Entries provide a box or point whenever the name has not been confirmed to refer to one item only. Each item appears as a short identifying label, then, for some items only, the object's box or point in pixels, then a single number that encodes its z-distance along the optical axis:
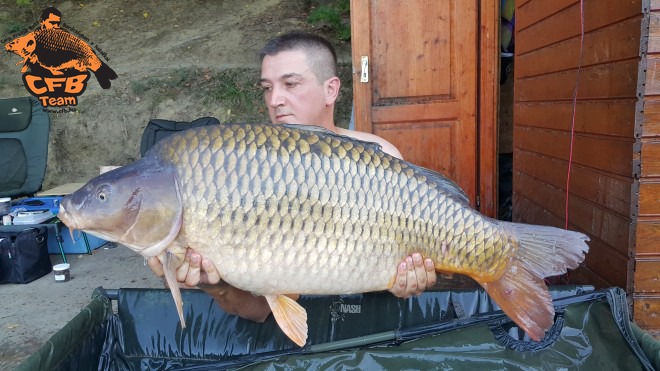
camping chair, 4.18
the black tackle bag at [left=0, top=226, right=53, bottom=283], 3.11
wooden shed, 1.50
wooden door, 3.08
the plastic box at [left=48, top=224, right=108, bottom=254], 3.67
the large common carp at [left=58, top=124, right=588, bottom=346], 1.01
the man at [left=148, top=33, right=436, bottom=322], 1.50
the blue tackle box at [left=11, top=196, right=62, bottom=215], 3.71
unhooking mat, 1.29
